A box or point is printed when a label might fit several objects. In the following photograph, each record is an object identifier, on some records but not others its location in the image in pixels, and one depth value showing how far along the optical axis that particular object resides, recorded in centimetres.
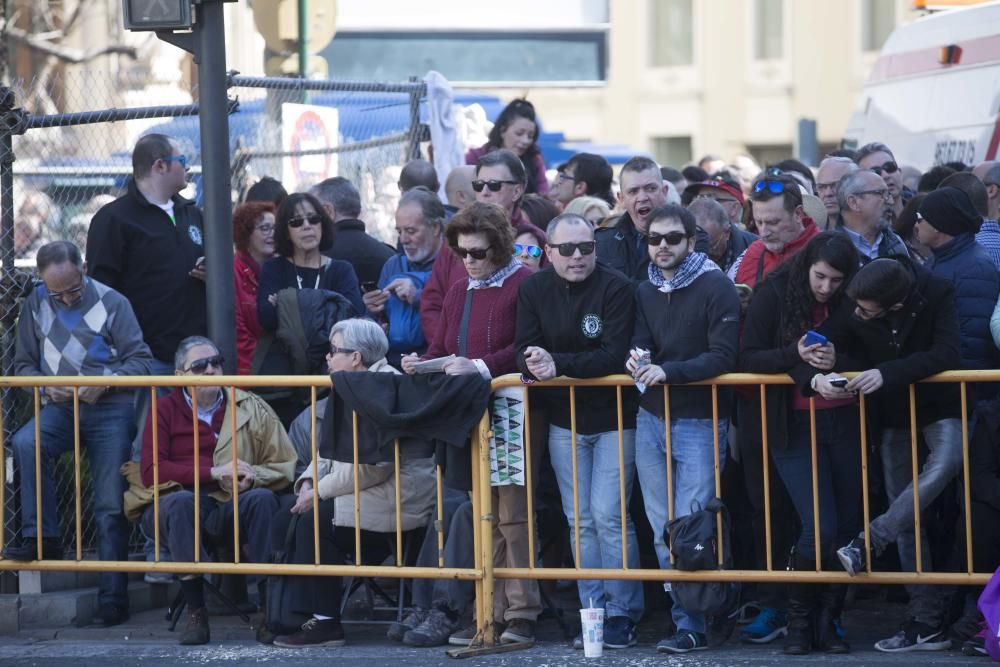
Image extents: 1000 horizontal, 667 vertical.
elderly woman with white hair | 1511
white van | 2306
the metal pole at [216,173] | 1590
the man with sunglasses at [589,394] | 1459
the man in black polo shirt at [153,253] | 1719
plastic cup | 1420
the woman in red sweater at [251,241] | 1802
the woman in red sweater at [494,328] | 1490
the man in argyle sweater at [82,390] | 1594
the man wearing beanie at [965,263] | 1495
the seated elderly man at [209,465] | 1537
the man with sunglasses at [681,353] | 1436
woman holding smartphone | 1427
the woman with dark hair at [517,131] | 2062
